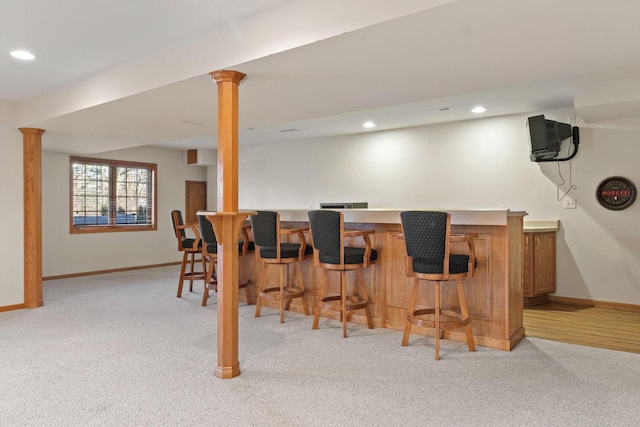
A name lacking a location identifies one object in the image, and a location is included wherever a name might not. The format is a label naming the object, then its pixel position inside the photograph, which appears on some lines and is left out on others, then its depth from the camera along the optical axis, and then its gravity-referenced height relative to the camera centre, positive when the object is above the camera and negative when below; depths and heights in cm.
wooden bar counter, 332 -59
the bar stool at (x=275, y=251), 406 -42
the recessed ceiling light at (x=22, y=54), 325 +117
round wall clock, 477 +18
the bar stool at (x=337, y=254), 361 -40
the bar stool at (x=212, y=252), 470 -49
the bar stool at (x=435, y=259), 311 -38
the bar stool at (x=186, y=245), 526 -48
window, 722 +21
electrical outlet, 513 +6
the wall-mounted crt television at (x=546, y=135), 486 +83
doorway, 880 +17
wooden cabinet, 496 -68
